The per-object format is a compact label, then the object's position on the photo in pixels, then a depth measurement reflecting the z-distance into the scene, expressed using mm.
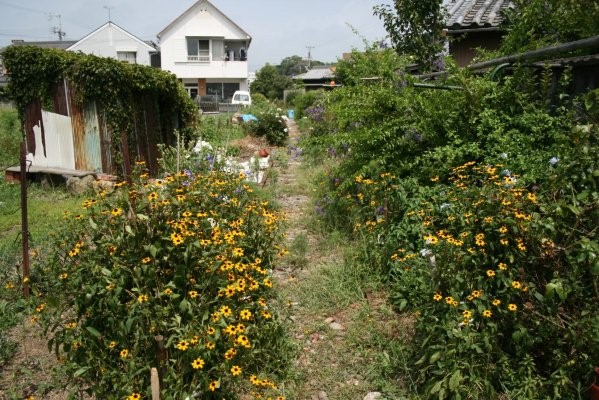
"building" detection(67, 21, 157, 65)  35500
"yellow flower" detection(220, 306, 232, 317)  2242
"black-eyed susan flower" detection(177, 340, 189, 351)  2113
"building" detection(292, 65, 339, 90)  36844
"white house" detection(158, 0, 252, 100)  34469
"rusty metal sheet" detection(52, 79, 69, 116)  8484
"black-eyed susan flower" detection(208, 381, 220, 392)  2128
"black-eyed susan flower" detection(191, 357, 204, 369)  2092
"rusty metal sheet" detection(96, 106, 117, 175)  8289
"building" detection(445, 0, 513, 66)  8320
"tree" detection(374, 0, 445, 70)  8344
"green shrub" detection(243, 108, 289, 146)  14773
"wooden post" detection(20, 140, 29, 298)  3750
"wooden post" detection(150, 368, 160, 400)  2064
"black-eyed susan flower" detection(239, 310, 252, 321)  2285
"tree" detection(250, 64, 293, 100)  42719
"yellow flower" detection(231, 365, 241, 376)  2141
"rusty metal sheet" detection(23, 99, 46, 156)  8820
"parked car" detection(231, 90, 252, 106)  31781
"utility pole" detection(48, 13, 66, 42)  55097
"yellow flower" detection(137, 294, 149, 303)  2191
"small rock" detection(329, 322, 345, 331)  3589
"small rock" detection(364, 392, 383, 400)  2775
